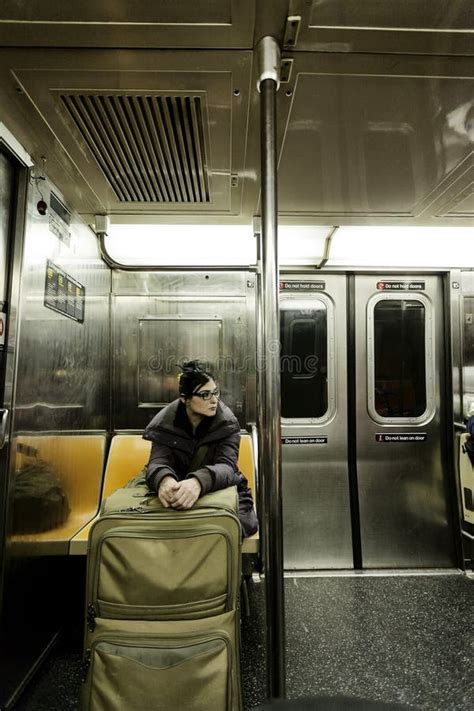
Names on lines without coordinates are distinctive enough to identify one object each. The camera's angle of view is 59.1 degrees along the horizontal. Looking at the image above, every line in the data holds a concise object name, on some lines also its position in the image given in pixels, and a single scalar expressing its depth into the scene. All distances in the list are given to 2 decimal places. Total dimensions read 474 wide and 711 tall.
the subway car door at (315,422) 3.48
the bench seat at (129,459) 3.04
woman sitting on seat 2.28
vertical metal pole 1.21
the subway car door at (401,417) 3.53
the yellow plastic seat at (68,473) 2.08
